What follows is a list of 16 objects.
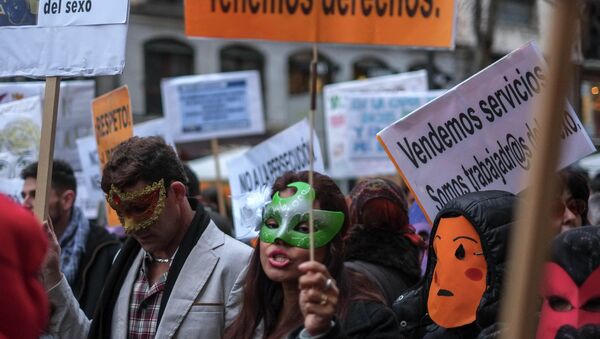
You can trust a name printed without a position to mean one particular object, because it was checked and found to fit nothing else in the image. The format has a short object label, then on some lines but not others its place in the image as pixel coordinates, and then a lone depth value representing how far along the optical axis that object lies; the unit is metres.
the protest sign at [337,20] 4.46
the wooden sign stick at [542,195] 1.48
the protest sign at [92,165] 7.20
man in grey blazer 3.19
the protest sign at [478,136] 3.75
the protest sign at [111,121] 5.75
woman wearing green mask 2.76
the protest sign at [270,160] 5.71
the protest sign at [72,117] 7.34
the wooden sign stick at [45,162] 3.34
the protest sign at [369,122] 8.96
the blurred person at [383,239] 3.87
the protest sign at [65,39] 3.51
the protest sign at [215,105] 9.67
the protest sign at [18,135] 6.32
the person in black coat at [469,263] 2.84
